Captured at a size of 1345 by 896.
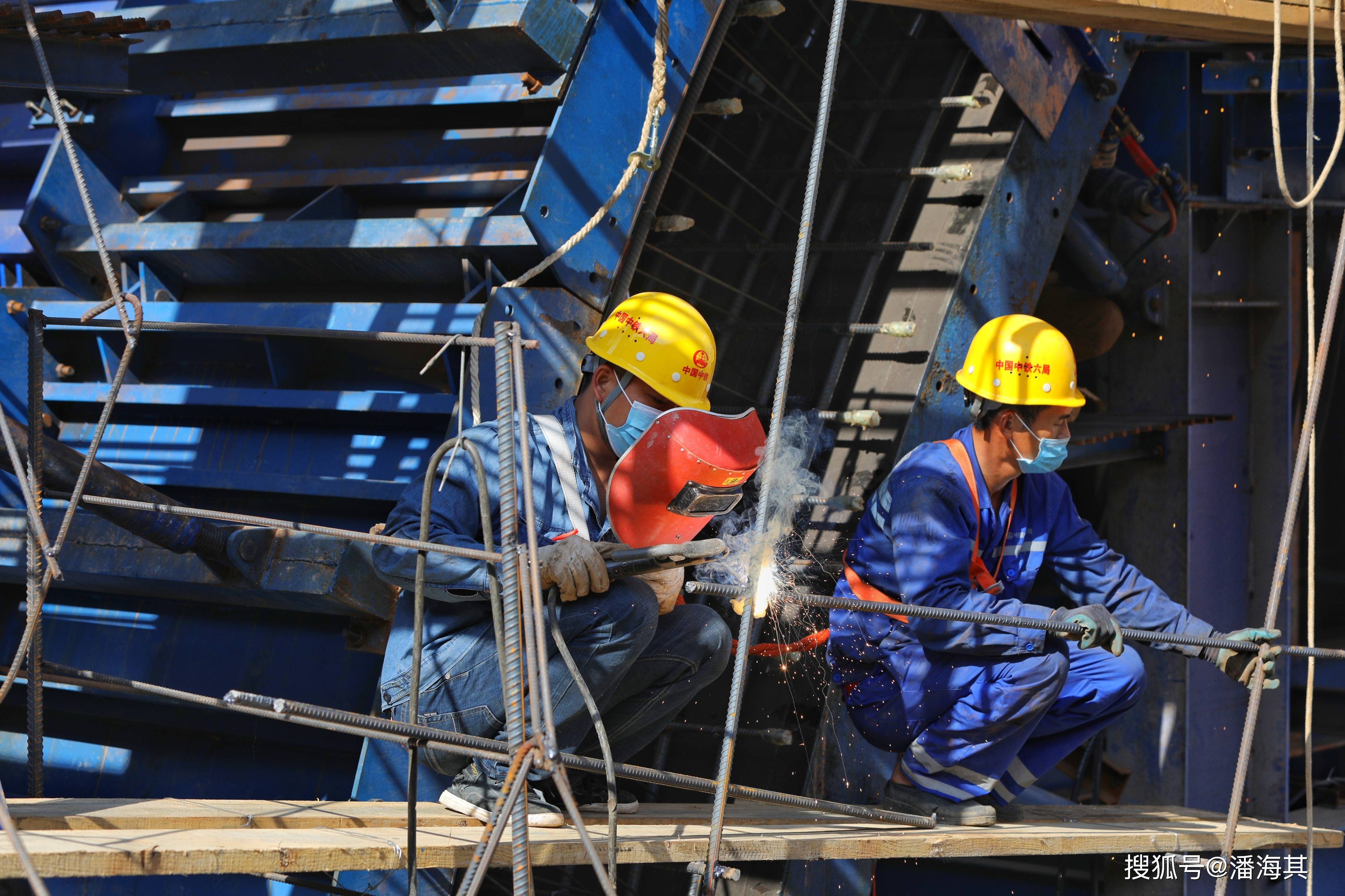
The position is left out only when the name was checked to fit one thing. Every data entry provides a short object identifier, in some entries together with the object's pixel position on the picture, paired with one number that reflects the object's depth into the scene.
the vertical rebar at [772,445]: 4.32
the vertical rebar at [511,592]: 3.96
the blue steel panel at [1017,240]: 8.45
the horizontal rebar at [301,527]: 4.54
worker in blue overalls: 6.42
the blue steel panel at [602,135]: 7.18
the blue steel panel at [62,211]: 8.37
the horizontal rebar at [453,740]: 4.30
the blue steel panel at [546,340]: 7.04
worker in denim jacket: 5.48
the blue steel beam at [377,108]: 7.68
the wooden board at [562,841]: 3.87
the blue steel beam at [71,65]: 7.41
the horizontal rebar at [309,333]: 4.87
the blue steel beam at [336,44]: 6.84
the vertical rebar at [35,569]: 5.40
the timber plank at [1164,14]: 6.31
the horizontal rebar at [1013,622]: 4.79
